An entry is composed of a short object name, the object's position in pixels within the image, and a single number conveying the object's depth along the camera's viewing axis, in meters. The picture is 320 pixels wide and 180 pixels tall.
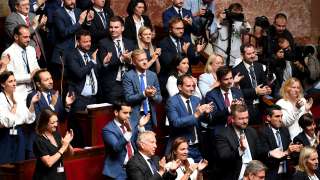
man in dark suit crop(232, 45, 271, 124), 17.92
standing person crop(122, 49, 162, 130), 16.22
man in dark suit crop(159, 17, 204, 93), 18.17
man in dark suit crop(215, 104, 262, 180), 15.38
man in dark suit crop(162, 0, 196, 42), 19.31
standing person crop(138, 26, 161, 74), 17.62
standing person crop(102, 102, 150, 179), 14.84
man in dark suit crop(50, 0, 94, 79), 17.55
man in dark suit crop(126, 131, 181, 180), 13.65
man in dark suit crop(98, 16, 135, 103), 17.27
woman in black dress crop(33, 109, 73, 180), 13.73
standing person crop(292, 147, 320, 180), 15.27
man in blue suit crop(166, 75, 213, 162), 15.90
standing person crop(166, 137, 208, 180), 14.26
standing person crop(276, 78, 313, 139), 17.23
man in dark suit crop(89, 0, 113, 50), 18.31
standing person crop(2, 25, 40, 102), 16.37
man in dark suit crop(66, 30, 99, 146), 16.84
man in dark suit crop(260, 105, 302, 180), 15.88
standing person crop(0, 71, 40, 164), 14.83
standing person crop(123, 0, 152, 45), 18.73
